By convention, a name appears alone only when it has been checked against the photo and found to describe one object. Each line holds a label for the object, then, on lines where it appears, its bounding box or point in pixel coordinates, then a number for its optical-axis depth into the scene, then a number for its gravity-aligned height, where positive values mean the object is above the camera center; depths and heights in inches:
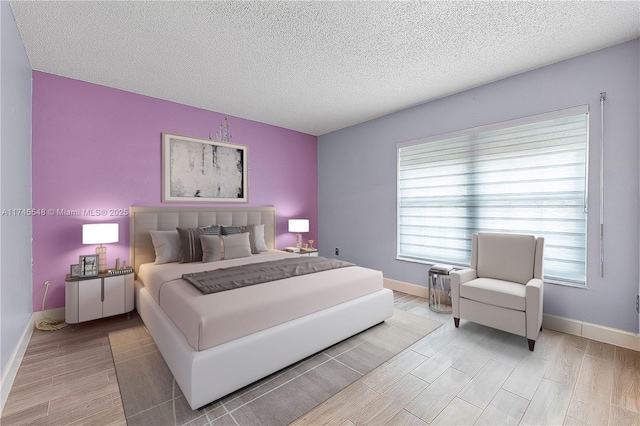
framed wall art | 152.3 +24.1
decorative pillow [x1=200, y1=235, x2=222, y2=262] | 135.1 -17.9
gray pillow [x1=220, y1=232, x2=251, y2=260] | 139.8 -17.8
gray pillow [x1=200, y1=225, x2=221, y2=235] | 144.9 -9.6
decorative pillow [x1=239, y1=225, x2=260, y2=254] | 159.9 -14.3
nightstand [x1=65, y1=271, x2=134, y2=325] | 111.9 -35.7
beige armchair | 97.7 -28.6
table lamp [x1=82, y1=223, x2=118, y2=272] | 115.0 -9.3
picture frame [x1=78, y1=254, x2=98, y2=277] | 116.7 -22.9
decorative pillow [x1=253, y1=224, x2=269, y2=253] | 164.1 -15.8
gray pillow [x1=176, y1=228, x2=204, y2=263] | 135.1 -16.9
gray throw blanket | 93.1 -23.7
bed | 70.3 -34.4
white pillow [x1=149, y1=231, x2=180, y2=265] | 134.4 -16.8
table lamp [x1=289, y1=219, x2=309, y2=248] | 191.9 -9.2
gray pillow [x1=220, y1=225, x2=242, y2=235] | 151.1 -10.1
